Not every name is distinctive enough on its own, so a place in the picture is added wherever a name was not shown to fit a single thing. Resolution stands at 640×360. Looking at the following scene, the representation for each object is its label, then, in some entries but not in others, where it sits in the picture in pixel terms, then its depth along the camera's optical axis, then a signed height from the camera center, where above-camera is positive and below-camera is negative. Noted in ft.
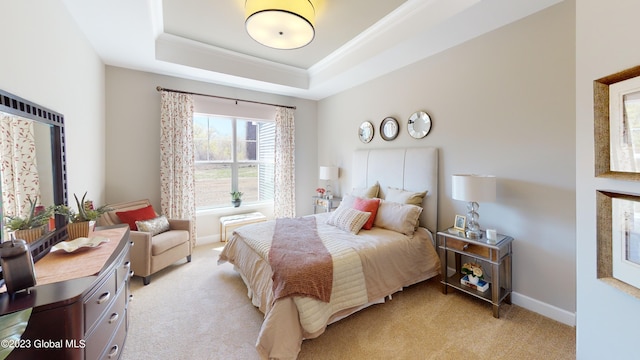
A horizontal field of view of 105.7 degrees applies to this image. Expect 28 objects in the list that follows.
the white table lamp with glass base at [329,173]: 14.64 +0.22
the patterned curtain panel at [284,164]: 15.40 +0.87
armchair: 8.91 -2.50
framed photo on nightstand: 8.45 -1.72
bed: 5.82 -2.48
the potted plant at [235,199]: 14.67 -1.23
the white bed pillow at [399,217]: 9.04 -1.62
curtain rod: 11.74 +4.50
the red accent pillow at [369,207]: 9.60 -1.29
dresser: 3.20 -1.85
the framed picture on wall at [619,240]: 3.13 -0.95
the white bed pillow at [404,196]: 9.95 -0.90
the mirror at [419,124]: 10.18 +2.18
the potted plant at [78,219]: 5.70 -0.91
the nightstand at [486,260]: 7.18 -2.80
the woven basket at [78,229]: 5.71 -1.12
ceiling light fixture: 6.71 +4.56
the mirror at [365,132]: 12.92 +2.41
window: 13.88 +1.23
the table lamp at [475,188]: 7.39 -0.46
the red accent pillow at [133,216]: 9.61 -1.41
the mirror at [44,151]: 4.26 +0.70
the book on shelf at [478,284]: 7.77 -3.62
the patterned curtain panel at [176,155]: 11.89 +1.24
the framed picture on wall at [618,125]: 3.14 +0.62
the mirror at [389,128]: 11.54 +2.29
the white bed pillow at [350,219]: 9.21 -1.70
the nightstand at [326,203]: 14.28 -1.57
